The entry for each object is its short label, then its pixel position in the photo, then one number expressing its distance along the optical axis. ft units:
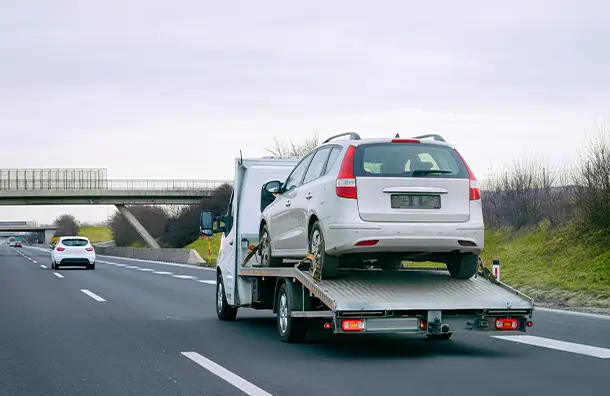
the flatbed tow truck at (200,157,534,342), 30.53
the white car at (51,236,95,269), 120.88
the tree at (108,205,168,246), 351.05
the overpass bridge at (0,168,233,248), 232.53
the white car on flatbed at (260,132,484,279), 31.24
